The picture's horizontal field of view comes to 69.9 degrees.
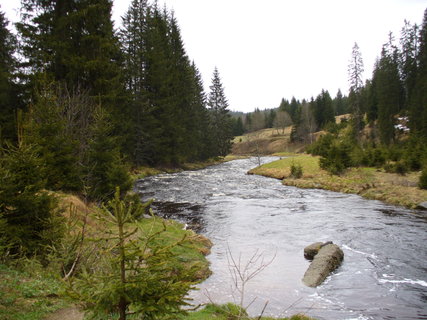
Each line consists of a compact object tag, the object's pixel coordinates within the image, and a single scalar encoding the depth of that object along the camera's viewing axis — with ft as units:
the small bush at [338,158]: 107.14
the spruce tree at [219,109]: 255.09
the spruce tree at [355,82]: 187.73
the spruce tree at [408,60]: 188.49
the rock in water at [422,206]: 62.95
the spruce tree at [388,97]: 183.21
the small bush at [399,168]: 100.27
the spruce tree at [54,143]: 40.83
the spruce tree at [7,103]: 64.54
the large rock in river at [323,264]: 31.81
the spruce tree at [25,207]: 23.32
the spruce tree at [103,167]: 52.19
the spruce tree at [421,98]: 145.69
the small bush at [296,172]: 114.70
